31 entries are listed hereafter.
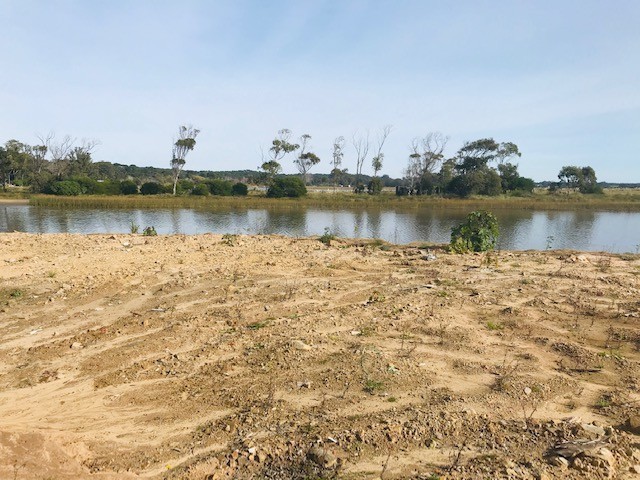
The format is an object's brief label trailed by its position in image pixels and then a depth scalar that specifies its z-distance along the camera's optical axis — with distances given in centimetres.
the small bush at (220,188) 5025
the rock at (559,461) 325
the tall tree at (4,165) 5038
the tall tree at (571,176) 6651
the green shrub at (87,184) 4622
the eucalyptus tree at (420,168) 6125
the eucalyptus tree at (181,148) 5709
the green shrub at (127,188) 4844
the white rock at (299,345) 536
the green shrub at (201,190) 4906
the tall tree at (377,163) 6988
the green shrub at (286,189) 4850
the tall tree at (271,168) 6688
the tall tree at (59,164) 6053
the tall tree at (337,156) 7575
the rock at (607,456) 327
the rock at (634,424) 379
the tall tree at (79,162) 6341
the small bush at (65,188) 4388
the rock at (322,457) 326
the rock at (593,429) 367
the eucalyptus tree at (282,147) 6736
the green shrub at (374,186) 5794
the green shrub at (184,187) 5109
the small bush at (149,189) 4919
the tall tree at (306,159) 7025
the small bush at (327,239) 1411
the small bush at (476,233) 1297
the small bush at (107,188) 4646
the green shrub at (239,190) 5088
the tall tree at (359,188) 5965
